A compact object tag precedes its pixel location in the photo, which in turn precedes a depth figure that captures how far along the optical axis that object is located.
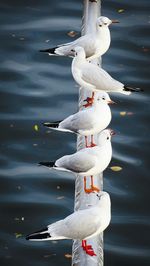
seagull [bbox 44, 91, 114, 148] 14.29
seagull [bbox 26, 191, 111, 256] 12.04
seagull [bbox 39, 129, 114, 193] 13.37
